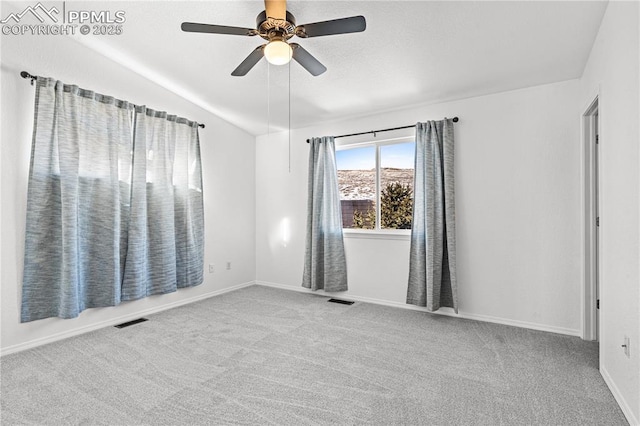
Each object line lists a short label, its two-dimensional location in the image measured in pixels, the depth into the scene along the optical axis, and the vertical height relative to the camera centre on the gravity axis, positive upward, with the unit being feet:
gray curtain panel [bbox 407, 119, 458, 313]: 11.62 -0.23
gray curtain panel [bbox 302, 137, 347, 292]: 14.42 -0.56
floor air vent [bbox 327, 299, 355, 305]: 13.74 -3.77
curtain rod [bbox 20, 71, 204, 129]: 9.10 +3.81
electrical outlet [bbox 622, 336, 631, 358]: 6.11 -2.53
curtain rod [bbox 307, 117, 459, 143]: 11.81 +3.39
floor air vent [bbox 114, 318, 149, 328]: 11.05 -3.82
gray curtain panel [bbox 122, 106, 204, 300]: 11.77 +0.13
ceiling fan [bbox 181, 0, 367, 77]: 6.65 +3.83
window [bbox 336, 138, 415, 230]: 13.48 +1.23
